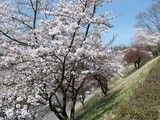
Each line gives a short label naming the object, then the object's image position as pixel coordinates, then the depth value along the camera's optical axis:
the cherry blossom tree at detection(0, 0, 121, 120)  8.95
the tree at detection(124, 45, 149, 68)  32.28
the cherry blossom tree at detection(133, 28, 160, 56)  41.74
